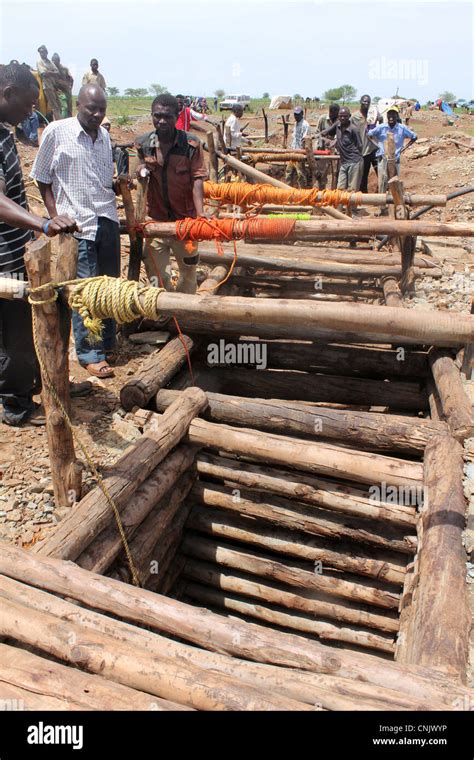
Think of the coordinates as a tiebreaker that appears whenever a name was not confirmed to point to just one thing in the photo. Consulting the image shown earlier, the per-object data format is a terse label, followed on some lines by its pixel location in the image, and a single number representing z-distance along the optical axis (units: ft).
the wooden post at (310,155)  35.06
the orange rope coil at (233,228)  16.63
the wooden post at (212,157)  32.89
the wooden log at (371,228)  18.07
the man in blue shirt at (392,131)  40.06
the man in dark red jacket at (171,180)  17.60
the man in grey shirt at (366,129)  42.47
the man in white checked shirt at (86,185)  15.52
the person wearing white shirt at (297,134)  45.83
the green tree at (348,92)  196.95
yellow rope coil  9.57
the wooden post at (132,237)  17.83
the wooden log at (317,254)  24.97
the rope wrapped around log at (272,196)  21.79
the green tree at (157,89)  219.96
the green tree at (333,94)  190.33
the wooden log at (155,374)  14.42
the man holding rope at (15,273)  12.66
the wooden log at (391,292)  20.25
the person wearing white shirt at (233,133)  40.40
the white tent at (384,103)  87.51
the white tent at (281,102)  112.88
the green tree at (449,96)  188.55
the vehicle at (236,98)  123.24
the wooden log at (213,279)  19.93
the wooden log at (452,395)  11.13
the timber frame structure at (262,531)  6.49
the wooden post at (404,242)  21.85
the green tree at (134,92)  237.43
